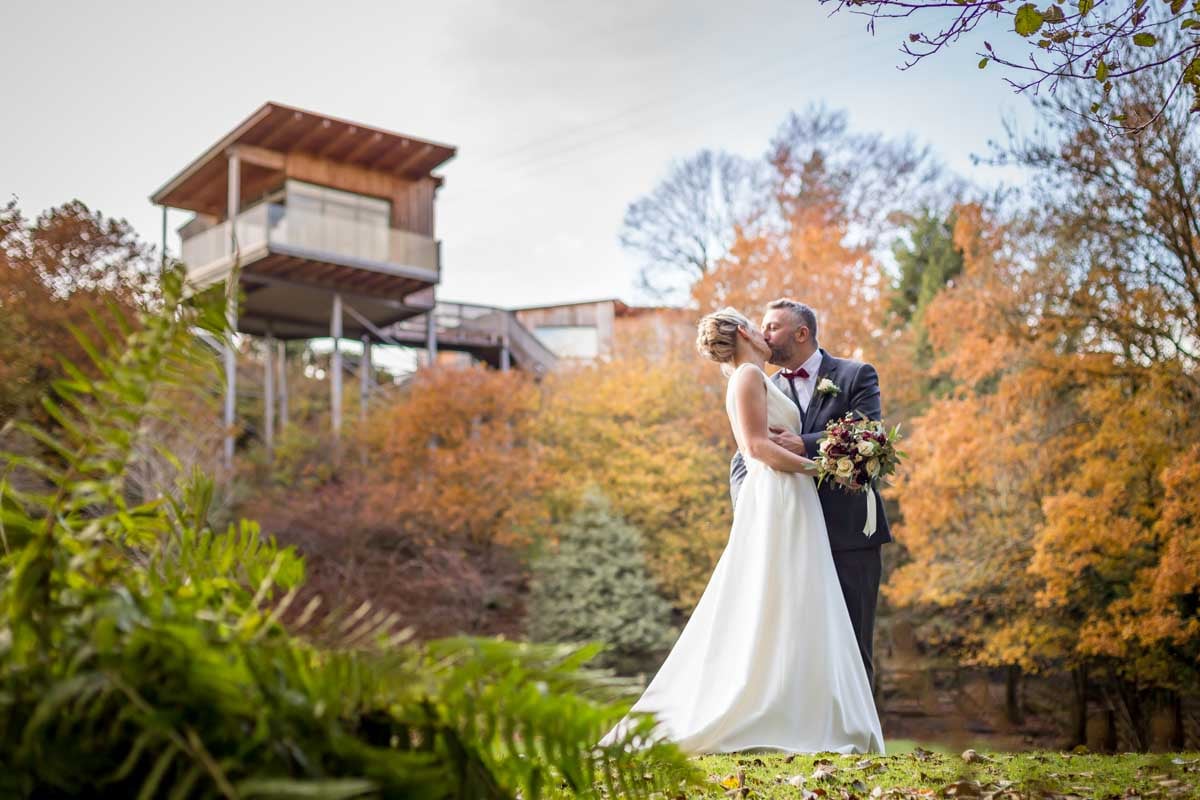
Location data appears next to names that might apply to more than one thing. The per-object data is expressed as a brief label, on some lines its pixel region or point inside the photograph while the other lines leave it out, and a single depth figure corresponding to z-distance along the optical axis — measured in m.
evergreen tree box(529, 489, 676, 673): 21.44
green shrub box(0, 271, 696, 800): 0.98
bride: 5.18
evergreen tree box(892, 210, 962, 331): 28.98
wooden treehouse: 25.73
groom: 5.80
